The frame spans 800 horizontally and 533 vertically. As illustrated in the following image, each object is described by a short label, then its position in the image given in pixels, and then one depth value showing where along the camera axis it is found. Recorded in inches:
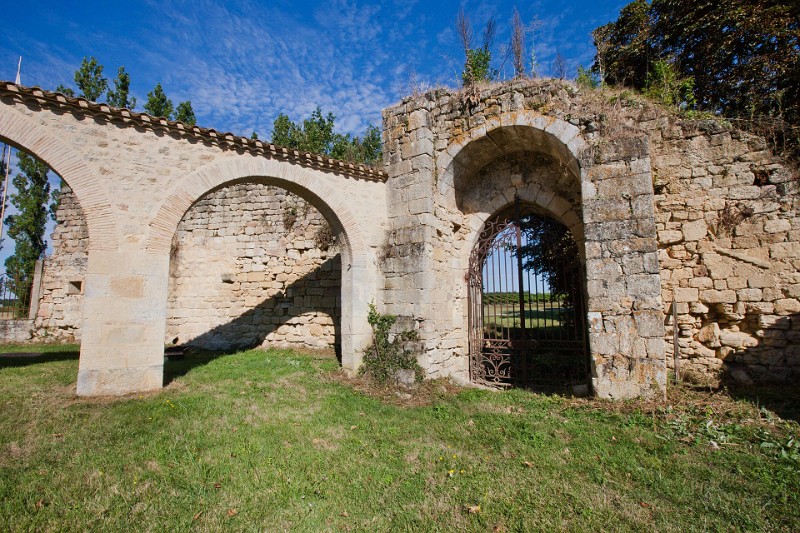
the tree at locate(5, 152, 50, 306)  651.5
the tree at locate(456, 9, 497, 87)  287.1
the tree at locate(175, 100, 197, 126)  738.8
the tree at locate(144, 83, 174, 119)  709.3
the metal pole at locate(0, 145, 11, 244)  590.3
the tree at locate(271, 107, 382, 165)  684.1
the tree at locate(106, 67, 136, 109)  706.8
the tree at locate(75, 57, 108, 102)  692.7
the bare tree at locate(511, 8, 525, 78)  294.4
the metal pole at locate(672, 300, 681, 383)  229.0
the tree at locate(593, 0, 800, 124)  290.8
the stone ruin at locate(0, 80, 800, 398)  212.2
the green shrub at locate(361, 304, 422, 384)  257.8
